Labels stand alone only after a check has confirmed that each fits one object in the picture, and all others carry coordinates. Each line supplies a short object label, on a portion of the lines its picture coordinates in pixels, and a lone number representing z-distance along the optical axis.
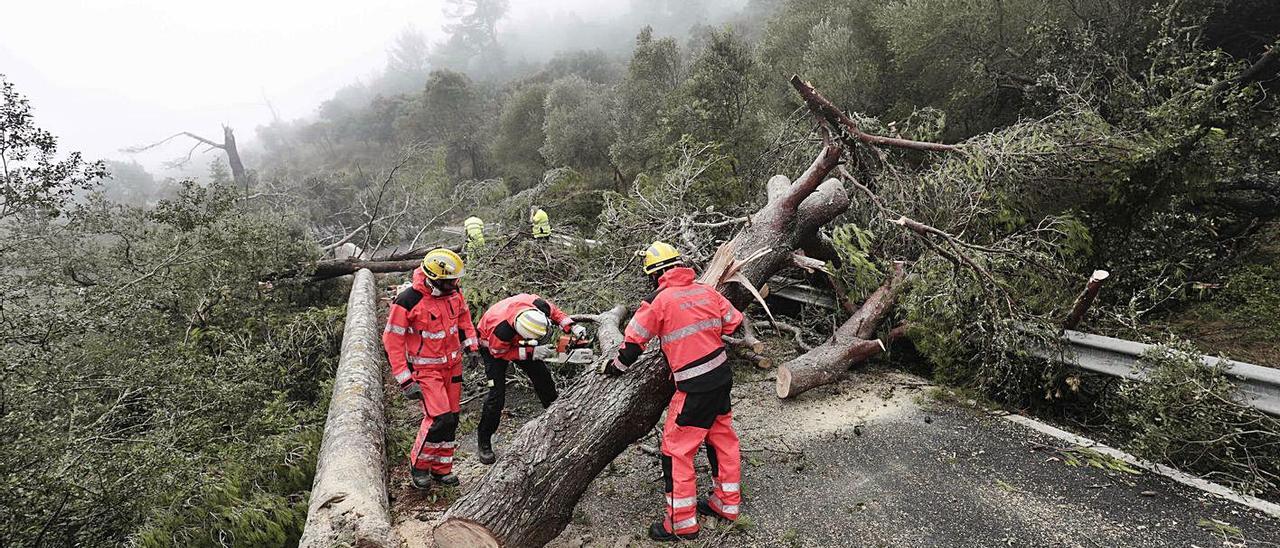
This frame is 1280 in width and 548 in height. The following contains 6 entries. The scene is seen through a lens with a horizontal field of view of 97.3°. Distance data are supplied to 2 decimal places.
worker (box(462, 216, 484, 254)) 5.66
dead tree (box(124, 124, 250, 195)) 13.70
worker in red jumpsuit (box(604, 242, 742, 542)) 2.71
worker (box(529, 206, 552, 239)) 6.05
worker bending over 3.44
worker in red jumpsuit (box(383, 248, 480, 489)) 3.35
